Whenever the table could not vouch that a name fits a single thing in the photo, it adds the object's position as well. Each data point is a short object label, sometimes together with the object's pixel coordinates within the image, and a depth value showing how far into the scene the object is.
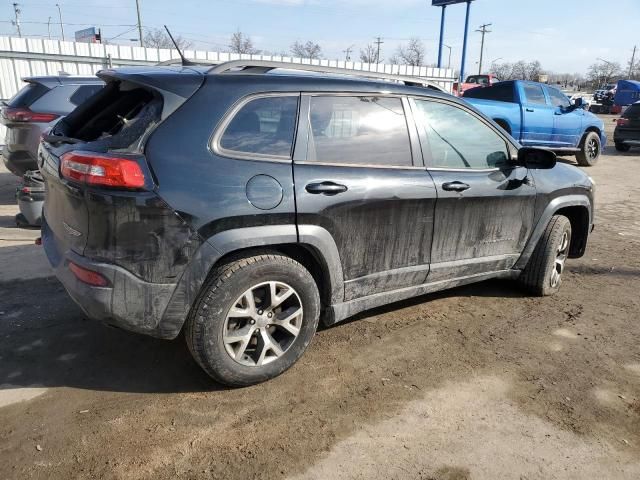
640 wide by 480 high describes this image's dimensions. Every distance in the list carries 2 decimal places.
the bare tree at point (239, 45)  56.22
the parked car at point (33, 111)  6.66
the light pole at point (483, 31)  72.75
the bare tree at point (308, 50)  63.06
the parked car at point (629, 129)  15.26
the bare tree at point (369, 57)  78.56
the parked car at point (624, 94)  34.09
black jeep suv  2.55
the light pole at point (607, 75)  81.06
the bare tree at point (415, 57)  72.18
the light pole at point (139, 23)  40.94
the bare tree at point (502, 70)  91.52
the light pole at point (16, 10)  75.66
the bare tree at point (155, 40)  54.82
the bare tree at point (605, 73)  82.01
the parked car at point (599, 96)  39.76
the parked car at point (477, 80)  26.65
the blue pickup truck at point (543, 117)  10.88
